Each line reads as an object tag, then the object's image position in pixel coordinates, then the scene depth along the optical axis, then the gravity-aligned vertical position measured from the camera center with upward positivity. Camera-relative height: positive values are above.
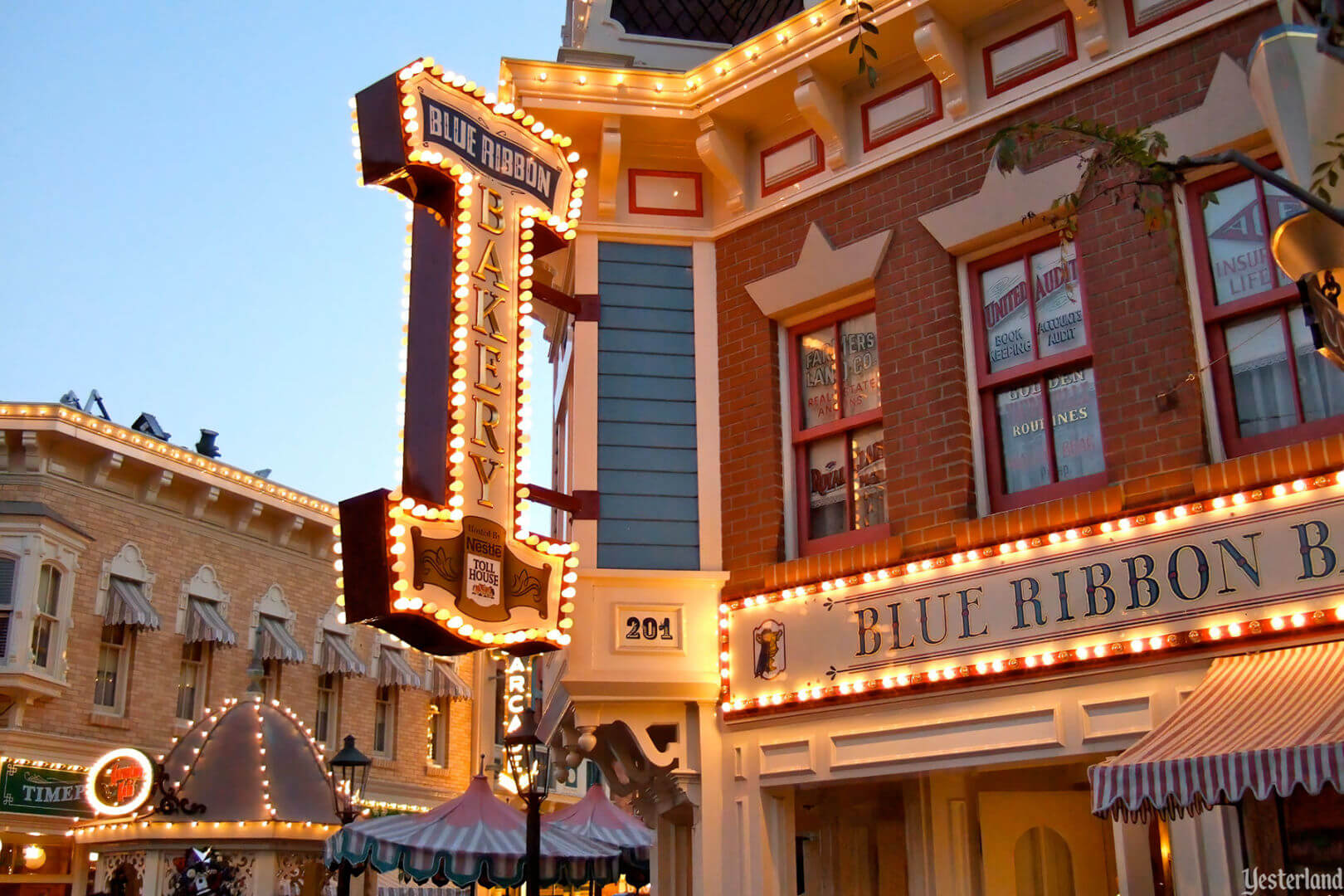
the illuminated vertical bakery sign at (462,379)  8.66 +3.29
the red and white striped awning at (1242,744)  6.04 +0.49
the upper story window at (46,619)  21.52 +3.91
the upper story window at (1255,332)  7.82 +3.04
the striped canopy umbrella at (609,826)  15.17 +0.38
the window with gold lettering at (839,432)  9.97 +3.13
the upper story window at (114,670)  23.09 +3.34
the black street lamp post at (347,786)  14.16 +0.84
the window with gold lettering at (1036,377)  8.84 +3.15
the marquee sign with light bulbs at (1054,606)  7.28 +1.50
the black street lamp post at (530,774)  11.17 +0.72
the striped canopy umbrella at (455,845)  12.23 +0.16
